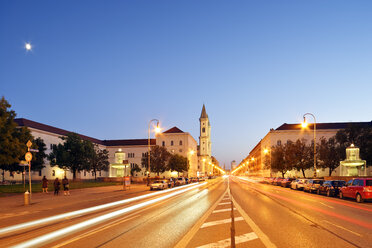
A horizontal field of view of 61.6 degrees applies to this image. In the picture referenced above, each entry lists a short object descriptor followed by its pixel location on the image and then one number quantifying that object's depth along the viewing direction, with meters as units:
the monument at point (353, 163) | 44.84
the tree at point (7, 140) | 34.27
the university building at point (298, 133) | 110.88
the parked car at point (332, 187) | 28.70
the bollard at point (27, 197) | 20.50
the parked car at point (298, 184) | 39.85
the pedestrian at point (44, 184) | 32.35
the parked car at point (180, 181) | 55.61
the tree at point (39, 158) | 59.06
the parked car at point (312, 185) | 33.91
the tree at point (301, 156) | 73.88
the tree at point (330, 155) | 74.81
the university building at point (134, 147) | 73.81
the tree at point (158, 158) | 86.62
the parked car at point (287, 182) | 49.88
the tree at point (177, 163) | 96.31
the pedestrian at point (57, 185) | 29.22
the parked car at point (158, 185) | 39.74
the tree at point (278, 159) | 78.00
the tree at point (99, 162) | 82.69
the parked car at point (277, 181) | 56.14
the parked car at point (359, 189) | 21.94
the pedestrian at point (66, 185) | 29.30
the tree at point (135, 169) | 101.04
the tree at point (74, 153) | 62.69
